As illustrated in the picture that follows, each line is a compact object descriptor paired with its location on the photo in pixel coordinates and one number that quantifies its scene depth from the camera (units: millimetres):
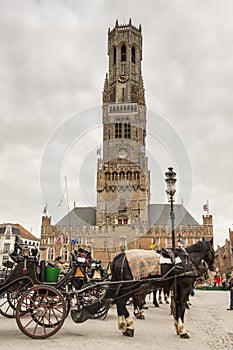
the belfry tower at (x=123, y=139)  57719
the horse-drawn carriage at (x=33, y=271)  8211
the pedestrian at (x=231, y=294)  15152
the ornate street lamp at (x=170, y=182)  15539
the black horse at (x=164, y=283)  8320
